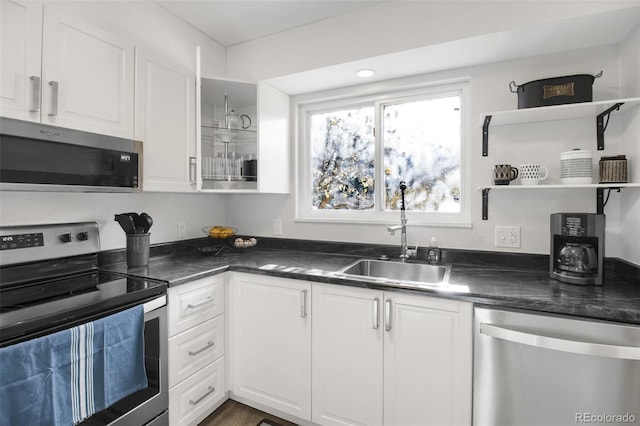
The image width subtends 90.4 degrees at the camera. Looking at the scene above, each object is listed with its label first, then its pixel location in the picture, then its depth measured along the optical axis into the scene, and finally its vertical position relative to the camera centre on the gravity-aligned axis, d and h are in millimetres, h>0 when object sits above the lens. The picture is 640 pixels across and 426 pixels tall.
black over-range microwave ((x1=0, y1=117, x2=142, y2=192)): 1242 +222
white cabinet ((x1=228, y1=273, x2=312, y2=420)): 1746 -756
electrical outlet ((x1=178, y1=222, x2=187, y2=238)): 2326 -143
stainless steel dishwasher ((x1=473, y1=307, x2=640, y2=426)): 1171 -625
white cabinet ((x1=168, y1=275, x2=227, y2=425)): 1609 -764
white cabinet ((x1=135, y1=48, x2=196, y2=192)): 1751 +519
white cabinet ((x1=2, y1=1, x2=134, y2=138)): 1258 +628
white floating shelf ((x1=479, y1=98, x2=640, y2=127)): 1498 +518
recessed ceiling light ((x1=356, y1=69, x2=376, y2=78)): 2098 +923
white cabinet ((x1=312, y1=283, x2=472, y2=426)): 1412 -709
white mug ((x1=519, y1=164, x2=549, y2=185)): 1671 +200
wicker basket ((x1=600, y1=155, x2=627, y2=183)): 1494 +204
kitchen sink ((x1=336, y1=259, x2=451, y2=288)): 1892 -370
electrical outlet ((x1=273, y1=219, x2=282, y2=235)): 2596 -131
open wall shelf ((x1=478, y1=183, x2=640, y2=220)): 1468 +121
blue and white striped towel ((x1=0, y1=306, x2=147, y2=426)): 1005 -578
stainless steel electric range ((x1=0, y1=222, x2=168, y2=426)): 1193 -357
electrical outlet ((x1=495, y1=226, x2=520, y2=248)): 1868 -146
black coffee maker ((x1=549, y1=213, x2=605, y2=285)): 1443 -165
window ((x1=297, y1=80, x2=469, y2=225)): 2137 +403
